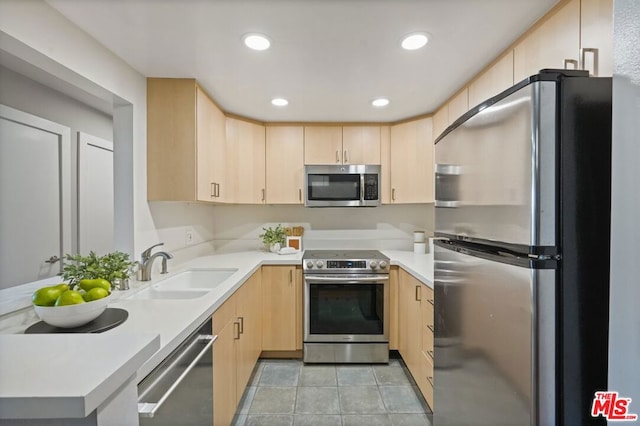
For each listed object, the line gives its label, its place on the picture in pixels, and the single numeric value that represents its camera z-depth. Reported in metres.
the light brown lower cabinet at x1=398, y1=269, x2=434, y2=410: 1.79
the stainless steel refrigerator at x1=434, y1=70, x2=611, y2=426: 0.78
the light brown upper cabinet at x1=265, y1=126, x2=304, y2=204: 2.77
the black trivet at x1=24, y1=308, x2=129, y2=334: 0.93
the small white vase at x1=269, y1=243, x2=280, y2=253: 2.83
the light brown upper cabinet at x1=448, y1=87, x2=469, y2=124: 1.97
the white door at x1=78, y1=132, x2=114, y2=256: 2.43
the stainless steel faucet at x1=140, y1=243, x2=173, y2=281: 1.72
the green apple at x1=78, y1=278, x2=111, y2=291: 1.06
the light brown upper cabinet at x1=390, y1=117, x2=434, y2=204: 2.59
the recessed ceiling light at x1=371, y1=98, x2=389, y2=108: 2.22
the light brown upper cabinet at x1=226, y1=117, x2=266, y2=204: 2.56
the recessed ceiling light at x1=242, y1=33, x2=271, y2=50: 1.42
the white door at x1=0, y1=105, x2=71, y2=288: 1.87
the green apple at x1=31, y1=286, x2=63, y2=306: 0.92
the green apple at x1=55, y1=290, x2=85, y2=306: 0.91
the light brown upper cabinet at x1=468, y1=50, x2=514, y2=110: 1.51
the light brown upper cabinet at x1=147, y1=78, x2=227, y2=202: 1.89
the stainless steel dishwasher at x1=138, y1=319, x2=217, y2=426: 0.91
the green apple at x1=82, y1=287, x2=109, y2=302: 0.98
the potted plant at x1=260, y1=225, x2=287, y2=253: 2.84
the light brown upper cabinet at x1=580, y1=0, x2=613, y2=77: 1.01
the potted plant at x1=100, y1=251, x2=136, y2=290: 1.25
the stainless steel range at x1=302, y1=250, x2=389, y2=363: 2.41
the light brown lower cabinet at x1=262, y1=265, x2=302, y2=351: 2.46
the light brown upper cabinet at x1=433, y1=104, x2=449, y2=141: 2.29
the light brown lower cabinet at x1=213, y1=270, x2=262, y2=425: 1.44
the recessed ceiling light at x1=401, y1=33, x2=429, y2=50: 1.41
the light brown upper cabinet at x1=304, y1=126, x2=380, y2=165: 2.77
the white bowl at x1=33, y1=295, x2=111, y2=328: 0.91
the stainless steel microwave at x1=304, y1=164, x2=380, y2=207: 2.69
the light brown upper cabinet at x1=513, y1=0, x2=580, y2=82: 1.13
